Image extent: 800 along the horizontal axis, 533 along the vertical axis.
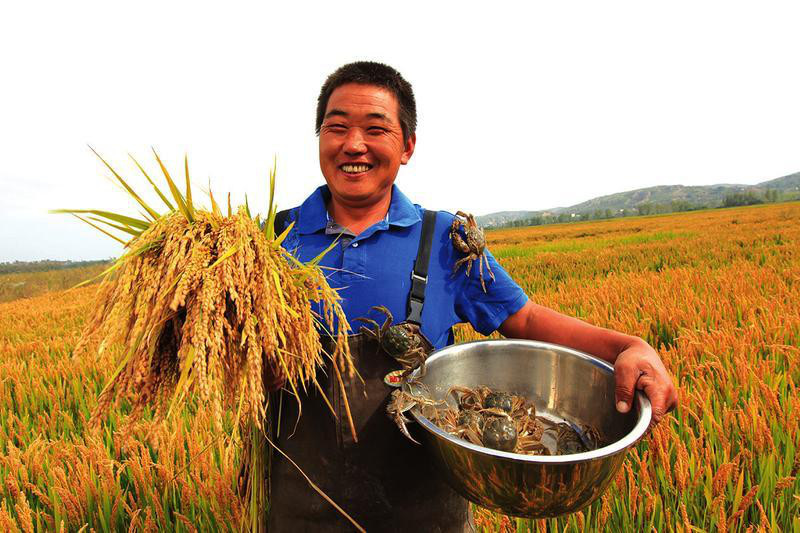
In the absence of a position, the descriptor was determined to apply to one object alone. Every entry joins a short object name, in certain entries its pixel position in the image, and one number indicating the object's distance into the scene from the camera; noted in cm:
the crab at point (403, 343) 135
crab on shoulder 170
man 146
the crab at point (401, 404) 123
